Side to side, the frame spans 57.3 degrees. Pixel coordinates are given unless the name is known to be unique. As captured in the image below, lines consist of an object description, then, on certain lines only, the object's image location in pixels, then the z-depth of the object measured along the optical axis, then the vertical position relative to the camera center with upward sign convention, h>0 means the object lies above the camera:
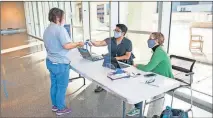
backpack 2.02 -0.87
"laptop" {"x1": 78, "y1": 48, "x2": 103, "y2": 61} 3.03 -0.39
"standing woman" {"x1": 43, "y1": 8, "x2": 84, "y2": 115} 2.46 -0.31
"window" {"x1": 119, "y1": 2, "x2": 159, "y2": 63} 3.86 +0.20
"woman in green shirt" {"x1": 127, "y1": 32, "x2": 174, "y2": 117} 2.35 -0.36
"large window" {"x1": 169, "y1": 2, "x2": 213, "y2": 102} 3.17 -0.13
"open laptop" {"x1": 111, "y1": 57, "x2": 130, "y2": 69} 2.50 -0.42
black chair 2.60 -0.54
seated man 3.01 -0.26
